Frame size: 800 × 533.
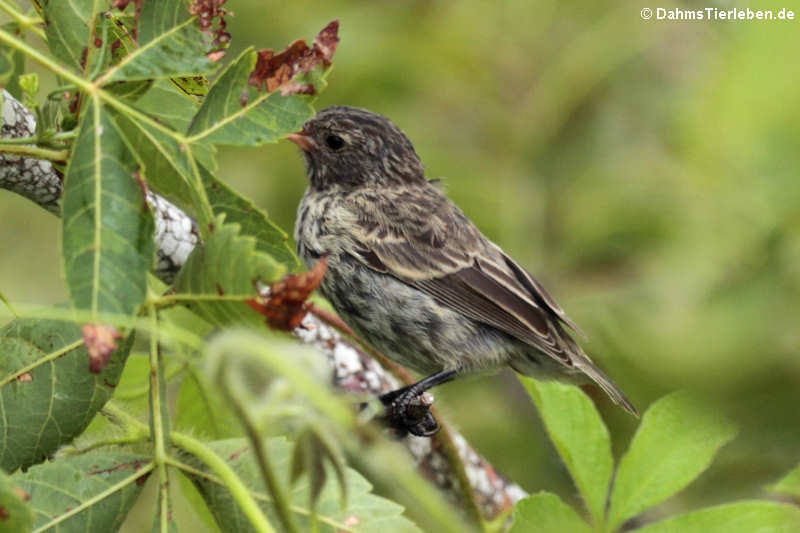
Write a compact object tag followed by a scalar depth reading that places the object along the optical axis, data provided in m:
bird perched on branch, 2.86
